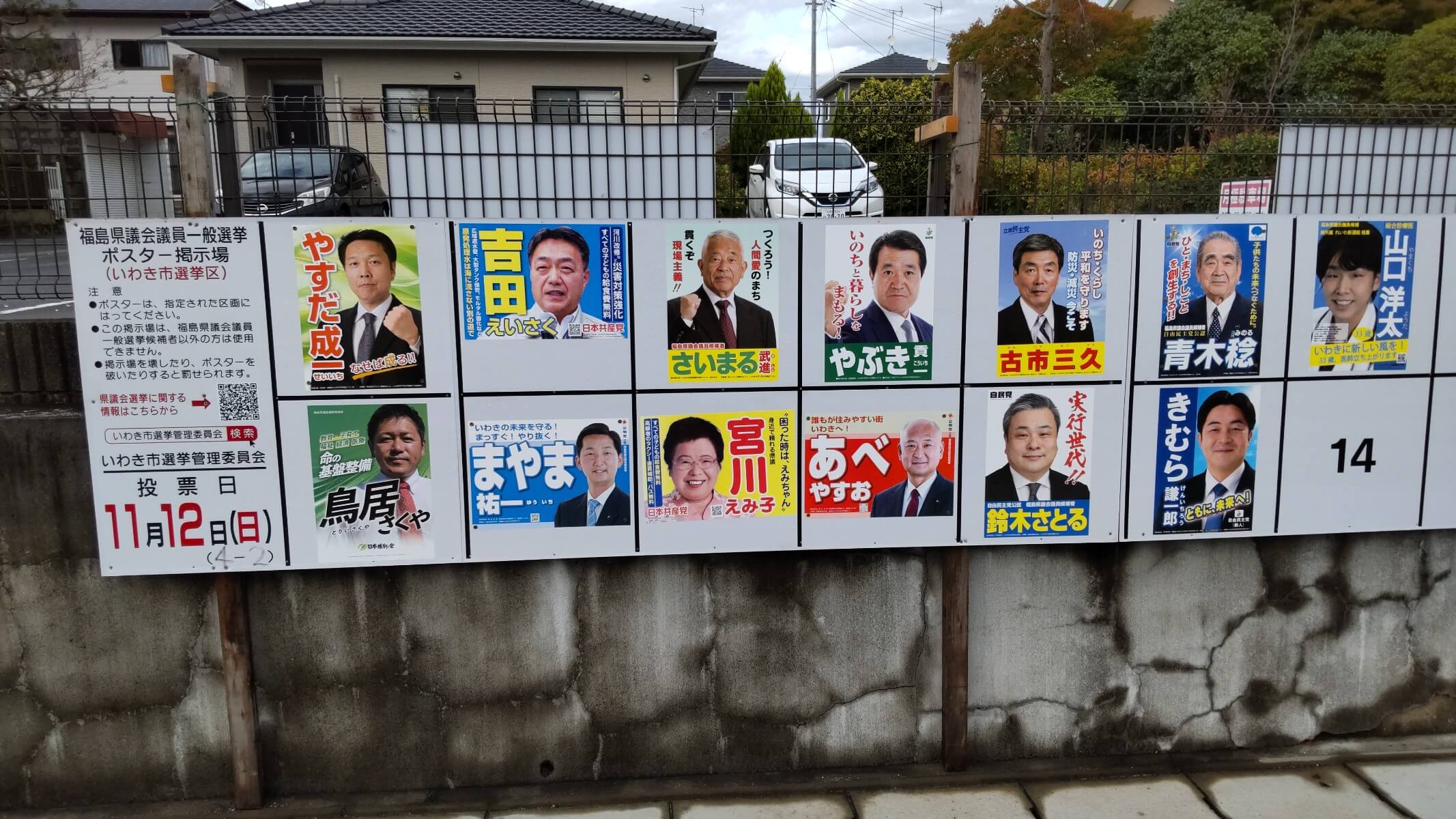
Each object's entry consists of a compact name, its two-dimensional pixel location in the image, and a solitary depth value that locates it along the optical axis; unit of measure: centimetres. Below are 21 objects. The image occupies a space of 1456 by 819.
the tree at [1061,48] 2950
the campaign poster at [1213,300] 391
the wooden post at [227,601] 364
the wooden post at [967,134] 391
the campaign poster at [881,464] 391
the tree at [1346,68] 2311
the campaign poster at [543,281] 369
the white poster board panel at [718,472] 383
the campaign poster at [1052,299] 386
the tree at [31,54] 2398
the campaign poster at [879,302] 381
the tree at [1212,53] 2514
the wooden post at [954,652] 407
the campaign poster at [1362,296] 399
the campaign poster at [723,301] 376
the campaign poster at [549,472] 379
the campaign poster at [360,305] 362
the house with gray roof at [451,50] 1722
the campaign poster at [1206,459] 400
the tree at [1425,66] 1920
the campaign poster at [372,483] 372
